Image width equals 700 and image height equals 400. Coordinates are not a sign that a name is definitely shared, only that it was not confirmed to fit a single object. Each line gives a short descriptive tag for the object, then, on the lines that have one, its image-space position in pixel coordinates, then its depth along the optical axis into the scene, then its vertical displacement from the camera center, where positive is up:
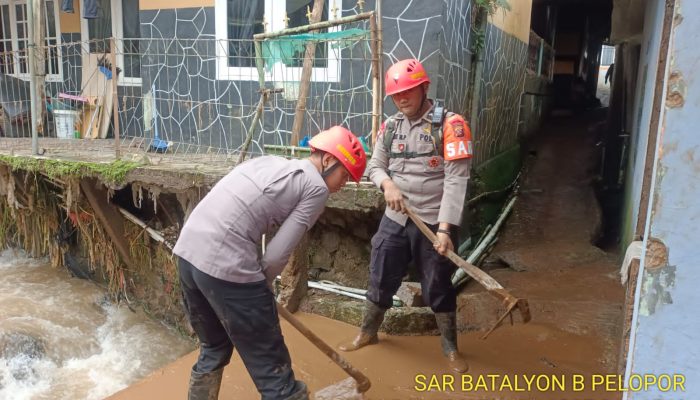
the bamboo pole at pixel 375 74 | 4.29 +0.23
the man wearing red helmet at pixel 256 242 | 2.32 -0.64
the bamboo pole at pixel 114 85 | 4.80 +0.09
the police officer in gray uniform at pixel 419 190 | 3.12 -0.53
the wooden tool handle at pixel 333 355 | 2.71 -1.37
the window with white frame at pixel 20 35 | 9.16 +1.04
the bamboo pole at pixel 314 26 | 4.26 +0.62
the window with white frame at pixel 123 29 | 8.31 +1.05
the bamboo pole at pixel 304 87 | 4.80 +0.12
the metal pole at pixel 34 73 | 5.64 +0.21
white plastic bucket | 7.97 -0.49
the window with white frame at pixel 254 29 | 5.62 +0.83
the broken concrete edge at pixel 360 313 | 3.86 -1.63
